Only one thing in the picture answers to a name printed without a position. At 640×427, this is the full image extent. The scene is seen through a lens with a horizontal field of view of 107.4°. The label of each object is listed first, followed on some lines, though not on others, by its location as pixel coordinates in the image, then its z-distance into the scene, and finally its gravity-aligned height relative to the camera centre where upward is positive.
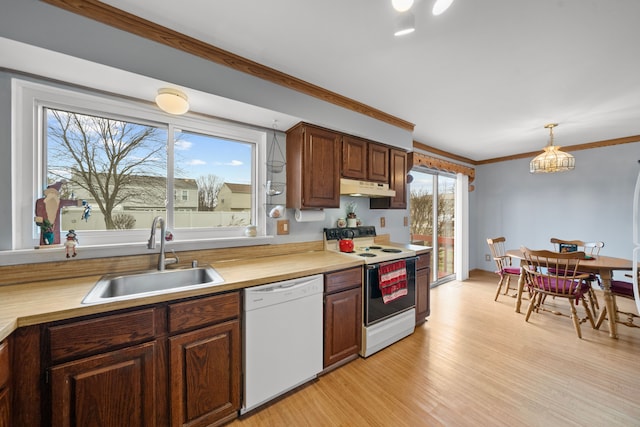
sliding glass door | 3.84 -0.06
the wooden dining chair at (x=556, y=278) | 2.48 -0.74
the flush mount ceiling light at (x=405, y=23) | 1.01 +0.83
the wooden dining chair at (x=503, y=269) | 3.36 -0.85
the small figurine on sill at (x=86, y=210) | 1.49 +0.02
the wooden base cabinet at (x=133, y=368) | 0.96 -0.74
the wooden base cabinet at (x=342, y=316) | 1.83 -0.85
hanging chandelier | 2.83 +0.63
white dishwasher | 1.47 -0.84
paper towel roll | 2.22 -0.03
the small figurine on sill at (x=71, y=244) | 1.39 -0.19
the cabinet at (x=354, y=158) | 2.33 +0.56
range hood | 2.27 +0.24
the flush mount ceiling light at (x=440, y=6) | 0.92 +0.82
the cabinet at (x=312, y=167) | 2.07 +0.41
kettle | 2.38 -0.33
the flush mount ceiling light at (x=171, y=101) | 1.50 +0.73
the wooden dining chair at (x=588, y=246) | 2.61 -0.46
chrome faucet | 1.55 -0.19
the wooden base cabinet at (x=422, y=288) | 2.60 -0.85
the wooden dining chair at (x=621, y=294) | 2.42 -0.85
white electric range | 2.05 -0.81
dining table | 2.39 -0.62
